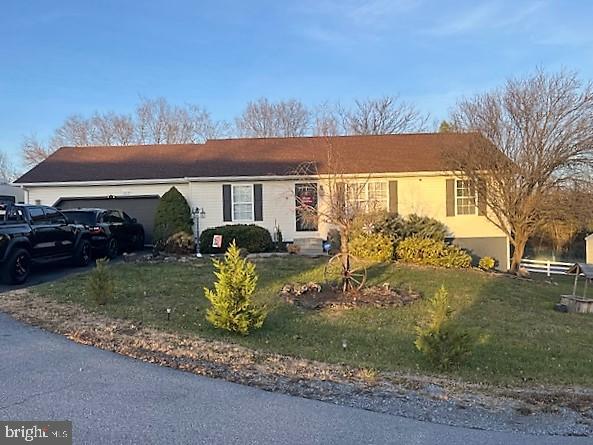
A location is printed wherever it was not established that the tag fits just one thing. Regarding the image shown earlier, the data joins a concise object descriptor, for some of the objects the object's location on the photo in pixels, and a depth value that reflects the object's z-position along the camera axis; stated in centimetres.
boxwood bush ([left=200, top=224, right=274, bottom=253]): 1808
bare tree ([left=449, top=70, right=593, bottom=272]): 1822
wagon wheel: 1105
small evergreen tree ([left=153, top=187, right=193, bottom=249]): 1867
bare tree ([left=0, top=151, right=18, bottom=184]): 5122
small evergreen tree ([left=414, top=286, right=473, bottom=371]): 654
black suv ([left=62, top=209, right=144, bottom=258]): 1571
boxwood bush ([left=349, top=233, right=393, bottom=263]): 1631
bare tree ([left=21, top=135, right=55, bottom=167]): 4522
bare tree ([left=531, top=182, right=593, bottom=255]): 1809
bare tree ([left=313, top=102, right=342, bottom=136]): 3595
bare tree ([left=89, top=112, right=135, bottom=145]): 4450
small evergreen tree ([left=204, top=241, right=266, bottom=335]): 770
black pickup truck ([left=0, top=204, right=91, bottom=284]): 1116
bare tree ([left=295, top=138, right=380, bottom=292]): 1108
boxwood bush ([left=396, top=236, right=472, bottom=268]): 1633
